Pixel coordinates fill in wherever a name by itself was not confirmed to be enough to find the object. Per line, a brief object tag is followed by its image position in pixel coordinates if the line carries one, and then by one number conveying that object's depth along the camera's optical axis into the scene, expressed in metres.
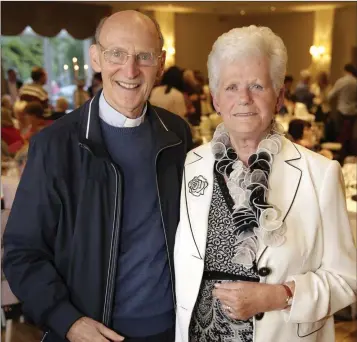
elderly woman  1.30
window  10.34
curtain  8.94
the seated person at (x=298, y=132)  3.82
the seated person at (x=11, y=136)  4.42
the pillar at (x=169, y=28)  11.58
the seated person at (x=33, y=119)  4.42
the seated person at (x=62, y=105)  6.90
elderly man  1.33
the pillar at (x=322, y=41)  11.27
